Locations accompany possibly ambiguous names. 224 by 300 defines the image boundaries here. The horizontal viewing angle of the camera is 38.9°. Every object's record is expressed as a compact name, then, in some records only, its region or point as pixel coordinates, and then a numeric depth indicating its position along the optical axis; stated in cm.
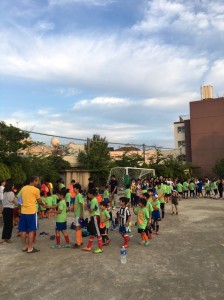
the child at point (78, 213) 826
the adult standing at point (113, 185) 1619
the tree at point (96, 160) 2922
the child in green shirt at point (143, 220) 846
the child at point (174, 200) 1441
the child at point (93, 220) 775
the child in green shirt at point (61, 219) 805
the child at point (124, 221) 823
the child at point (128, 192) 1324
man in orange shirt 774
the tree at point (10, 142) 1747
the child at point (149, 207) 900
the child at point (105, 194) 1234
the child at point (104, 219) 827
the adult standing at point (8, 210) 902
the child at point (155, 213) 1008
